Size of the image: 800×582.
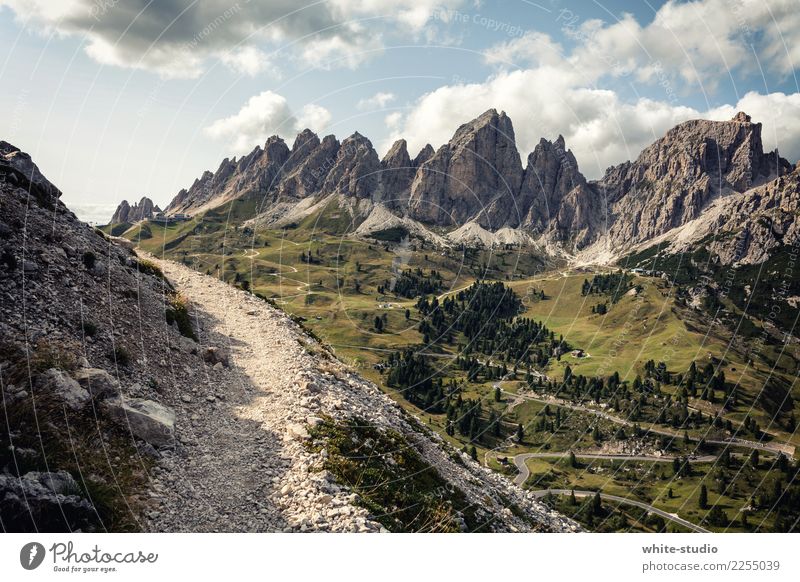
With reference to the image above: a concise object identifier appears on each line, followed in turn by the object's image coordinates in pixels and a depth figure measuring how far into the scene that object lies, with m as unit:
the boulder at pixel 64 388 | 18.94
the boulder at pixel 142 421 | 20.31
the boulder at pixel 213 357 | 32.00
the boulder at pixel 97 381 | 20.64
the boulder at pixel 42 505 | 13.74
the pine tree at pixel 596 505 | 195.25
